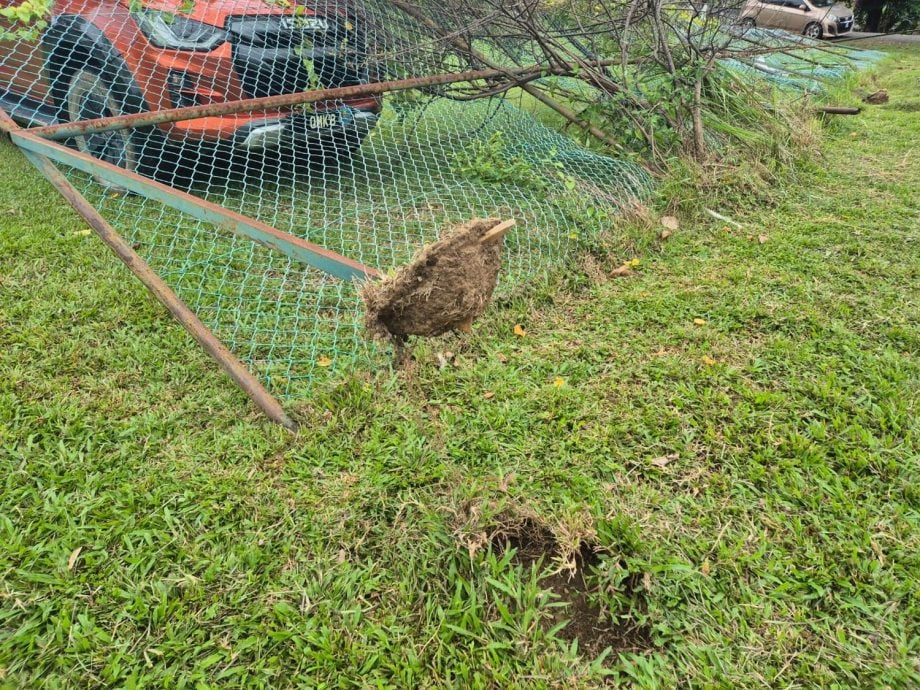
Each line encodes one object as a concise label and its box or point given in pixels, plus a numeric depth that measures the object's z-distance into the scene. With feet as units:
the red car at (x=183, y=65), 11.72
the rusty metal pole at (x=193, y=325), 6.85
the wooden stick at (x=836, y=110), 18.19
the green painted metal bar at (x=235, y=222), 7.05
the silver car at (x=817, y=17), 44.86
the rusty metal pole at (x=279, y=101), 8.58
